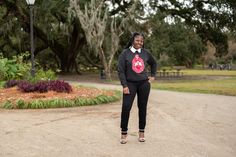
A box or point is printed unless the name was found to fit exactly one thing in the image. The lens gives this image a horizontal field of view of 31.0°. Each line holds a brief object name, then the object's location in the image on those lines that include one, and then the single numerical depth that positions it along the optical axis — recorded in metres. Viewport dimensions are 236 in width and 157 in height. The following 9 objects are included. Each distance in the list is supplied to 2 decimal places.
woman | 7.05
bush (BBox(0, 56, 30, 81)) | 18.02
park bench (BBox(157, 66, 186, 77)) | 34.45
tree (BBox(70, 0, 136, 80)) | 26.27
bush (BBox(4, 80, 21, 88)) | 15.30
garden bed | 12.09
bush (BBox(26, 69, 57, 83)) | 15.58
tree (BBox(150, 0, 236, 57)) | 31.06
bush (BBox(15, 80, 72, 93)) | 13.58
